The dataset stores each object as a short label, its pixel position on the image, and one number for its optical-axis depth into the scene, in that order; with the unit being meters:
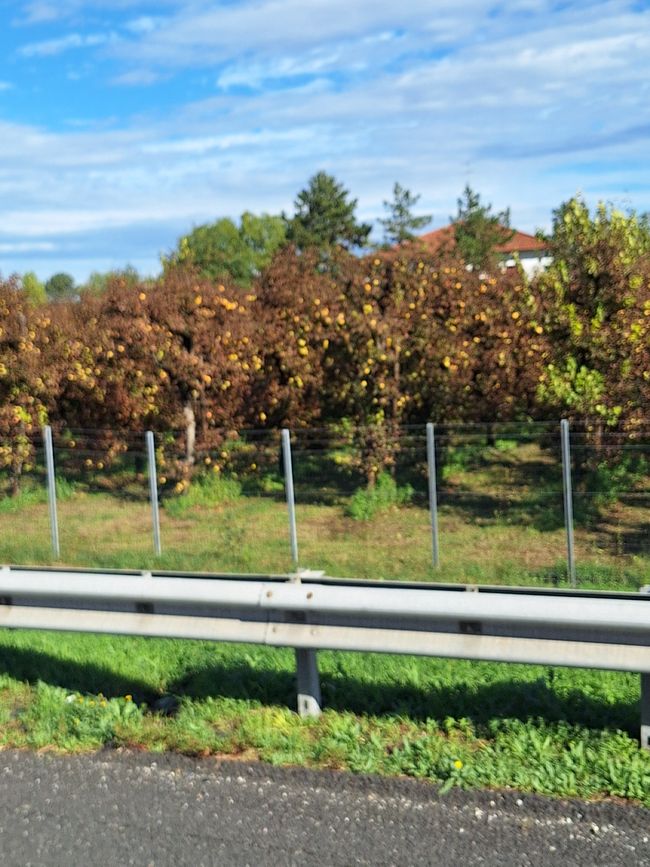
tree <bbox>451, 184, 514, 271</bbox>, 46.71
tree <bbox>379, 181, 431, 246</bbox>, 51.16
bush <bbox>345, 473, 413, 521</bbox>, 12.98
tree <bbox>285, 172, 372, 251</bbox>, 62.25
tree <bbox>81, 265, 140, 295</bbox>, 16.50
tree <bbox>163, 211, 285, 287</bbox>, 49.66
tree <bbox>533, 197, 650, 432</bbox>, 12.67
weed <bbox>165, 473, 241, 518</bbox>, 13.61
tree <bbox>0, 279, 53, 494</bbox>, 15.73
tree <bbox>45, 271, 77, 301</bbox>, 114.00
